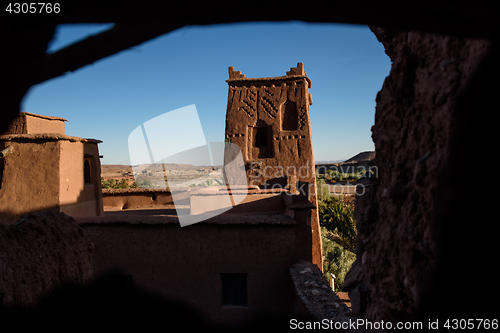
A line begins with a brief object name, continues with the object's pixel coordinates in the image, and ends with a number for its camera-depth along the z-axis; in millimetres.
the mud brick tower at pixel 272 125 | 13594
